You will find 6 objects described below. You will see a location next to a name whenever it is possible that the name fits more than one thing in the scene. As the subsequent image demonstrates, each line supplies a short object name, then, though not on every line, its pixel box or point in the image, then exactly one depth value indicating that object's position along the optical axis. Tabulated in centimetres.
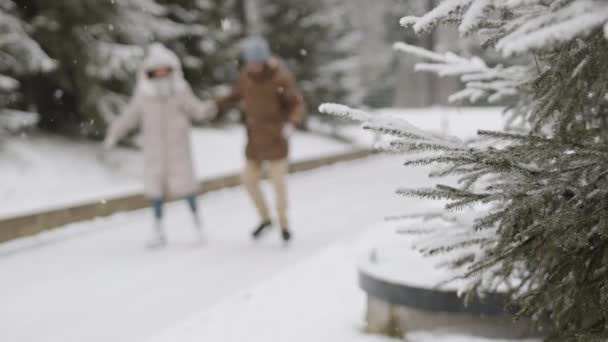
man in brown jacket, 655
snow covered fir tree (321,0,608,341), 174
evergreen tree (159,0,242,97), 1355
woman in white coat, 671
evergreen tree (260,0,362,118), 1836
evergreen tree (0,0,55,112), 818
